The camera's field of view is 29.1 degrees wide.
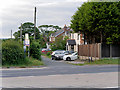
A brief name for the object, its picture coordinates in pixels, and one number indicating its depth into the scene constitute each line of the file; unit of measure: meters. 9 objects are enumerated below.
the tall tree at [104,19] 30.12
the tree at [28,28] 78.31
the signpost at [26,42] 27.55
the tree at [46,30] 96.16
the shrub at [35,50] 30.86
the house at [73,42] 54.41
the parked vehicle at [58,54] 39.31
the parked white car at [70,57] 36.41
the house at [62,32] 82.93
